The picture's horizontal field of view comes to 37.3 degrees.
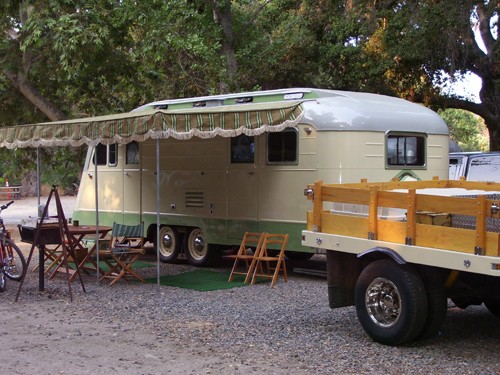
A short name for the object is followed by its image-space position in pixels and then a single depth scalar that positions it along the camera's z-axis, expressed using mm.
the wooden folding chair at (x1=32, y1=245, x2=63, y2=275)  10695
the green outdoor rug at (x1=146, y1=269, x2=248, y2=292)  10203
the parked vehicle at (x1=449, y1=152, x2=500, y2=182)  14258
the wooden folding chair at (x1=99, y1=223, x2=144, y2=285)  10109
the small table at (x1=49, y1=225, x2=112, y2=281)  10141
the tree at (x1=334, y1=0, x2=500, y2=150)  16703
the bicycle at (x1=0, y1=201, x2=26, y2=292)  9406
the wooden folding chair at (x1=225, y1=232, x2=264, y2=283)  10312
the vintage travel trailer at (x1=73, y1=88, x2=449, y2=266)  10289
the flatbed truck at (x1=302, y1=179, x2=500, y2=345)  5871
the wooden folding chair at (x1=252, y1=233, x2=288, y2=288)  10141
